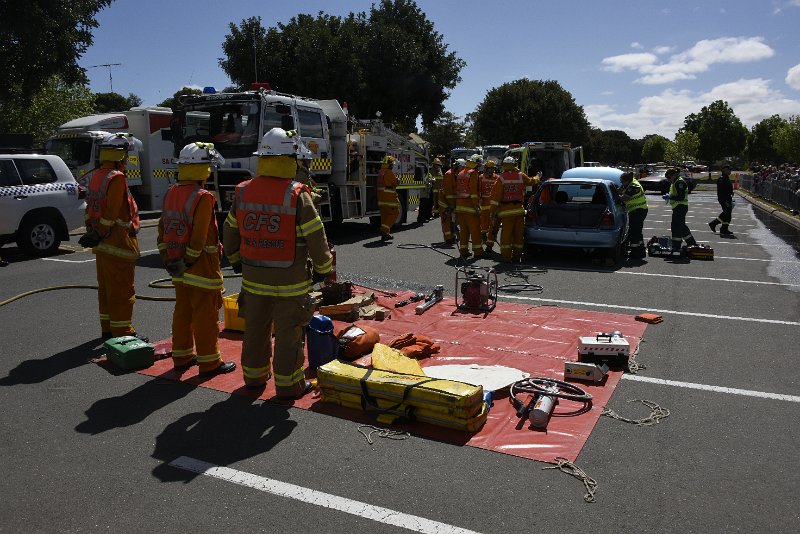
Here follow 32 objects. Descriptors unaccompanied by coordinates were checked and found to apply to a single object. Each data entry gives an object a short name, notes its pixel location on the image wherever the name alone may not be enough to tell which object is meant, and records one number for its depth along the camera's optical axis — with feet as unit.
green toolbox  18.86
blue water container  18.61
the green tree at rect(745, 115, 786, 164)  239.91
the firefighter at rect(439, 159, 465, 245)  45.14
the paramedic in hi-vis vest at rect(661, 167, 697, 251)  40.81
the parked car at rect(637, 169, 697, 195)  126.41
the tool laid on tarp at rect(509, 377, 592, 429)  14.83
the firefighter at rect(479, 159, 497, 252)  41.37
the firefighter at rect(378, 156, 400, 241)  48.78
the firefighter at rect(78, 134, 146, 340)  20.68
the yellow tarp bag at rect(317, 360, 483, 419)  14.38
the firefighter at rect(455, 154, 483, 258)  38.14
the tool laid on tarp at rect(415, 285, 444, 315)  26.26
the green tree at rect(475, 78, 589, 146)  179.01
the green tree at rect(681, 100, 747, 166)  212.43
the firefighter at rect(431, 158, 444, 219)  56.24
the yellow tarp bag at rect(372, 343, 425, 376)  17.60
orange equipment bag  19.69
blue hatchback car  36.45
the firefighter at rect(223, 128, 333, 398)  15.87
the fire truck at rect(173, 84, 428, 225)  39.50
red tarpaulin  14.33
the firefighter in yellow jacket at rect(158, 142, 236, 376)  17.88
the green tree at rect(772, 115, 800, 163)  155.63
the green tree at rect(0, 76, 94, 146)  79.71
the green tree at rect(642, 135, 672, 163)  341.21
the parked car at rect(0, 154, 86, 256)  38.86
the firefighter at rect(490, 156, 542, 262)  37.14
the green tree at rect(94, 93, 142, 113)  220.64
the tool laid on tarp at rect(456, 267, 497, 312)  26.02
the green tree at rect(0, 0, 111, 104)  50.03
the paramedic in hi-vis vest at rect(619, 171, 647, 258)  40.04
